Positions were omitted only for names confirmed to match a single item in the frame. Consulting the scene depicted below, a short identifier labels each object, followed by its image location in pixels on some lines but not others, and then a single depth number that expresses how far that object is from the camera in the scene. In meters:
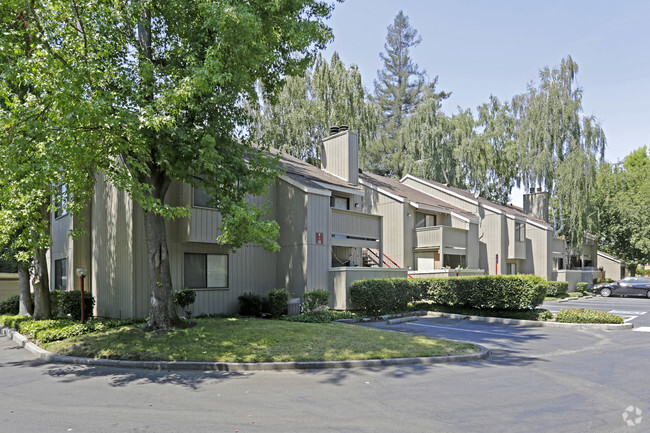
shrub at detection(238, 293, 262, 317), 17.47
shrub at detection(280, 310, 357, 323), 15.78
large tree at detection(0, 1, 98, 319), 9.88
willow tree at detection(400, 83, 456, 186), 43.22
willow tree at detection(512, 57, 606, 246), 36.25
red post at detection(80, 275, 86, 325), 13.99
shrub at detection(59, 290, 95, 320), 16.53
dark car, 33.62
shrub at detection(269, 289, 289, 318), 16.67
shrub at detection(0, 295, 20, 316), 21.64
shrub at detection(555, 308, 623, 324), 16.20
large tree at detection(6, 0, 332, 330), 10.62
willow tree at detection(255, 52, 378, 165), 33.78
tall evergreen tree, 53.53
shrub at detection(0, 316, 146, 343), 12.74
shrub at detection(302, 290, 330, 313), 16.75
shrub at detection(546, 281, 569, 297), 32.09
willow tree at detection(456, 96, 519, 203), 40.56
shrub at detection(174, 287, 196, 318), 15.58
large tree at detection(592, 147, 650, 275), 43.53
